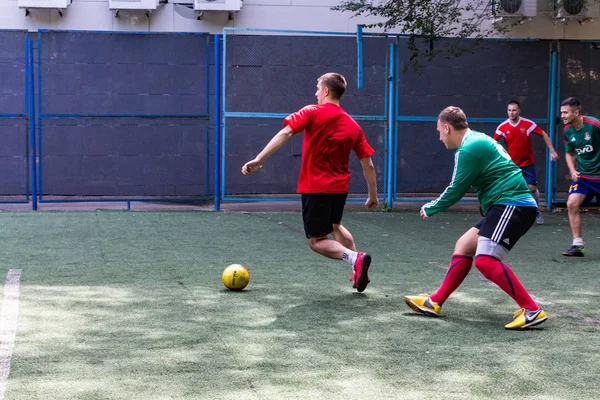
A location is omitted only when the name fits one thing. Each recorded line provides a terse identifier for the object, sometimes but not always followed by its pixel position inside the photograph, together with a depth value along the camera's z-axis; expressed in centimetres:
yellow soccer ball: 724
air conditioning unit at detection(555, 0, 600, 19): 1750
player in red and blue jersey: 1355
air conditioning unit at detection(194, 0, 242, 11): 1716
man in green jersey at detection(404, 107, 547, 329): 600
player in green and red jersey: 1007
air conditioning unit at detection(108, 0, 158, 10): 1695
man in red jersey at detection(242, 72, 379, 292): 725
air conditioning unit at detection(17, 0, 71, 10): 1667
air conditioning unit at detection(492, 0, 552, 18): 1795
